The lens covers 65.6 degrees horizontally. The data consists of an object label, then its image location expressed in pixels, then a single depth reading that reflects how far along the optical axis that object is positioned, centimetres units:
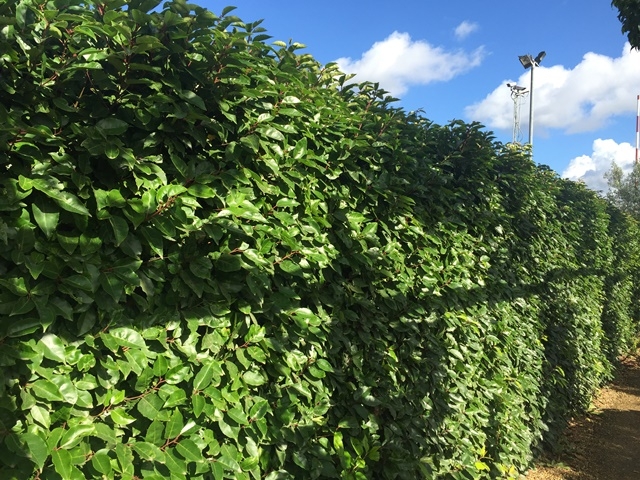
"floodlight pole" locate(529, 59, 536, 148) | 1452
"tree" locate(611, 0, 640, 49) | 563
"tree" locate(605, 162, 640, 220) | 2448
